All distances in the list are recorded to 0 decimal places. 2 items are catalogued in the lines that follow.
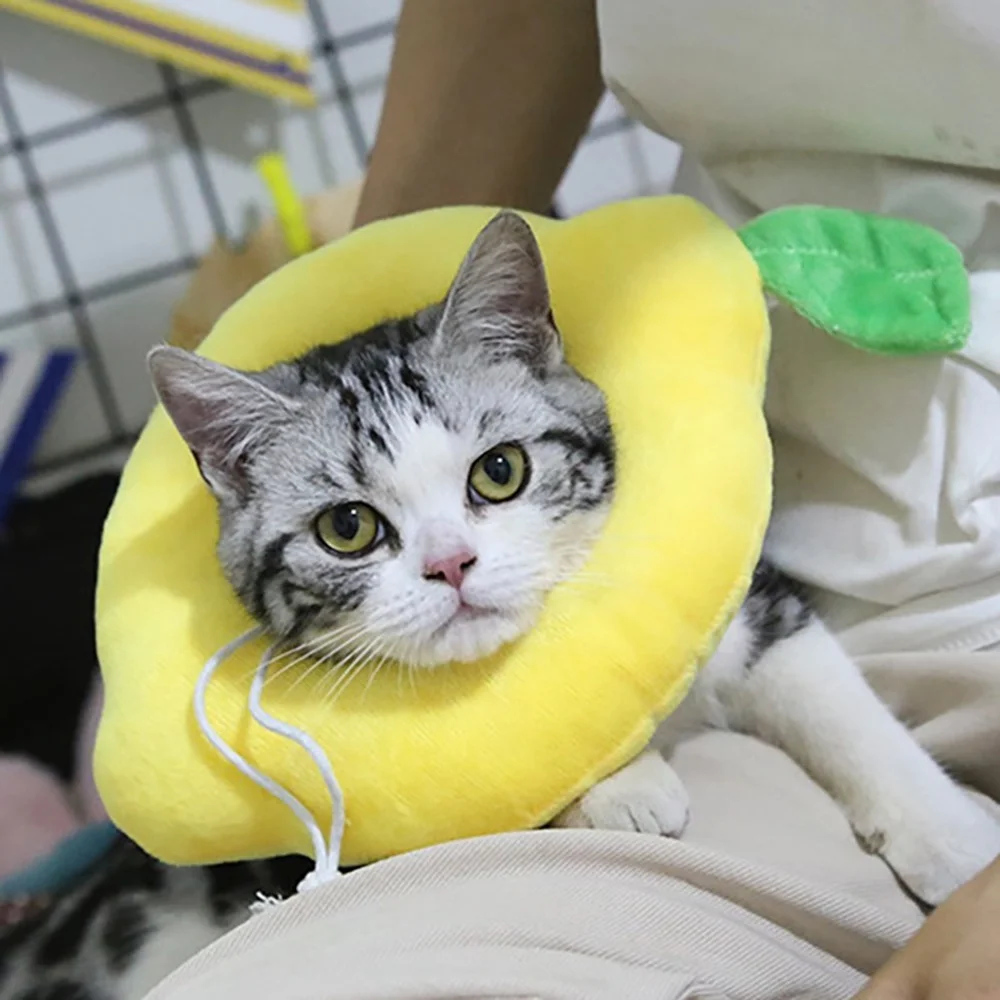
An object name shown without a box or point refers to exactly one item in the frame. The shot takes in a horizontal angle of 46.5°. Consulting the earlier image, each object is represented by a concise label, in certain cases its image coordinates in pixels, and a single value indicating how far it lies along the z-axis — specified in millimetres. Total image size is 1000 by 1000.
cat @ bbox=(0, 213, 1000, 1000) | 663
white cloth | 708
